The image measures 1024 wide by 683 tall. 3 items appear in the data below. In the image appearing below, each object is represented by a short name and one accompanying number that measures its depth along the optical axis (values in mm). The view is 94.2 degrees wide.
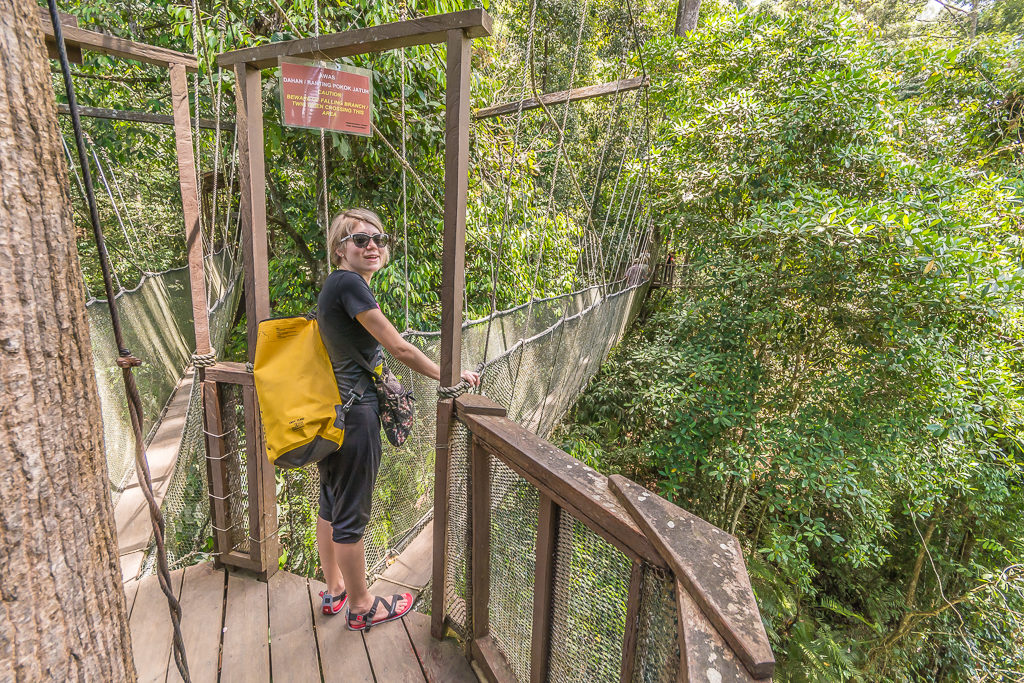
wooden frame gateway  1019
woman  1068
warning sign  1128
